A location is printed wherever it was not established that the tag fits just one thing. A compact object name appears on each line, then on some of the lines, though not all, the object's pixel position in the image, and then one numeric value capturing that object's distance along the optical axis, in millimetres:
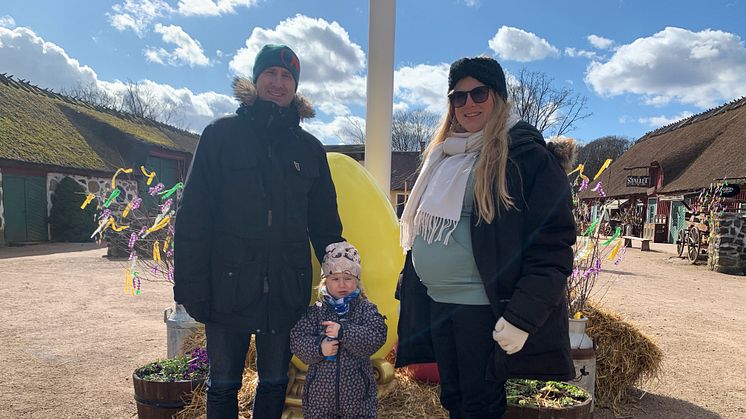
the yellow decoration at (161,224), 2823
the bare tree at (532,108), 28234
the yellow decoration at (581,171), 2877
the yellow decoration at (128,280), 3134
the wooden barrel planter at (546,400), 2209
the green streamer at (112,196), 3043
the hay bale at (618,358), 3111
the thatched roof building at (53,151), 12883
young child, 1861
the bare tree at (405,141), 38844
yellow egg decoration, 2387
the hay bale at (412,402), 2357
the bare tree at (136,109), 34900
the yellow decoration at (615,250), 3016
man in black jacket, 1722
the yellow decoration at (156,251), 3061
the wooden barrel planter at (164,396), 2426
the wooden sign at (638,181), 21500
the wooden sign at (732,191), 13377
